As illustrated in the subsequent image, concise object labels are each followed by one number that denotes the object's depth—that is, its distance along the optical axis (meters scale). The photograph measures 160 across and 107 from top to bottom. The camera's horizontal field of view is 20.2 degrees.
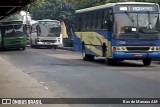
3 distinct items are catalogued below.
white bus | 49.12
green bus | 44.09
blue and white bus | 21.78
